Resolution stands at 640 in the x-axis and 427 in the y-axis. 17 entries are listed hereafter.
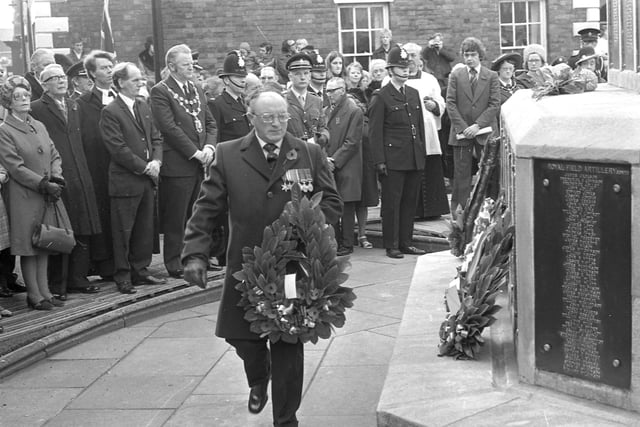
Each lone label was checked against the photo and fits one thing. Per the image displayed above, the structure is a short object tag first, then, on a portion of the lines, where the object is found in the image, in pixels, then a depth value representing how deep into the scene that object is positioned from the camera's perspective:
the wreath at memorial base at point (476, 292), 5.88
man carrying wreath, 5.83
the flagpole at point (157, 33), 12.23
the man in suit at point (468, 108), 12.26
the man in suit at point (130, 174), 9.55
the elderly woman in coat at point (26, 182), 8.79
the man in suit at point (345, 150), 11.70
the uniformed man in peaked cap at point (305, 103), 11.05
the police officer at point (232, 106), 10.98
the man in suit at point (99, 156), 9.95
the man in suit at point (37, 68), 10.23
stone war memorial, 4.85
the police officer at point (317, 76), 11.66
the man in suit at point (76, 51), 14.78
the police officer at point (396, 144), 11.44
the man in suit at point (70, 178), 9.38
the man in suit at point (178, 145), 10.06
